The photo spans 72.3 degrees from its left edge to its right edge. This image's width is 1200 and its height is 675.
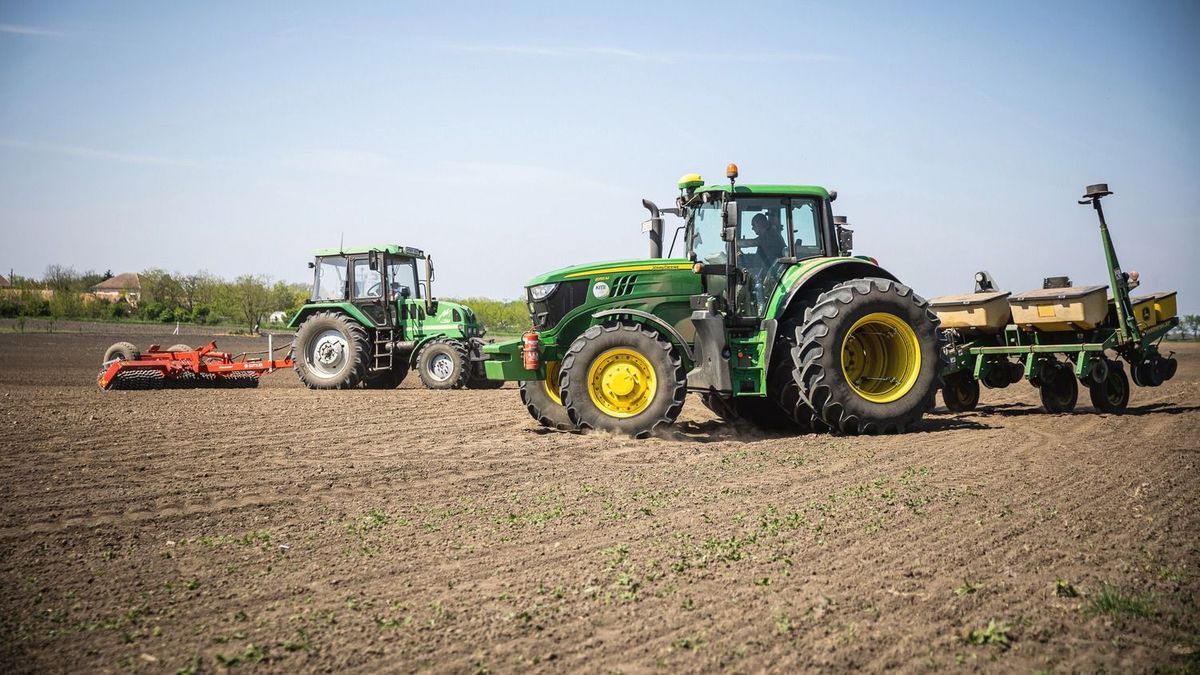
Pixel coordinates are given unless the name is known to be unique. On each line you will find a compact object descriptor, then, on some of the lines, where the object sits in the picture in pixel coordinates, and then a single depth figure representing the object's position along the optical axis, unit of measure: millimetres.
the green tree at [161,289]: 54250
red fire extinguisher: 7938
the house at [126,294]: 51594
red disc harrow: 13406
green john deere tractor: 7684
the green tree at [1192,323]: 33434
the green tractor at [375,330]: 14234
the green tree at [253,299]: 50125
